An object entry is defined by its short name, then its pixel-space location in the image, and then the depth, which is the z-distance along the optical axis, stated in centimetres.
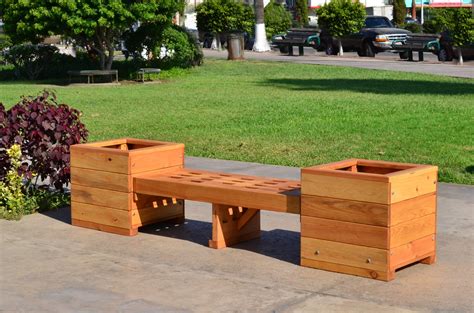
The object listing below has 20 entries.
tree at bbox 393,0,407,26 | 6395
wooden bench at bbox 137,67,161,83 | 2775
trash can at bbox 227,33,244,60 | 3683
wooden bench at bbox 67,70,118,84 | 2719
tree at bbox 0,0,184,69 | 2666
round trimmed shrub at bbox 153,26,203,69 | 3014
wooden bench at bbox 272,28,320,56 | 4491
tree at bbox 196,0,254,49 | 4709
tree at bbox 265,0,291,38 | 5462
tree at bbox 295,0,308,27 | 6894
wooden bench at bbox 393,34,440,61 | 3775
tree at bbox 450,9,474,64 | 3519
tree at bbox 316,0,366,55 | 4400
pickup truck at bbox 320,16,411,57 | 4219
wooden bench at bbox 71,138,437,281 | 724
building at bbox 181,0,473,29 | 7275
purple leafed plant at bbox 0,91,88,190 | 980
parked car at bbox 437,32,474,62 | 3584
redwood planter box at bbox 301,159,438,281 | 718
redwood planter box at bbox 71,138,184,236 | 874
